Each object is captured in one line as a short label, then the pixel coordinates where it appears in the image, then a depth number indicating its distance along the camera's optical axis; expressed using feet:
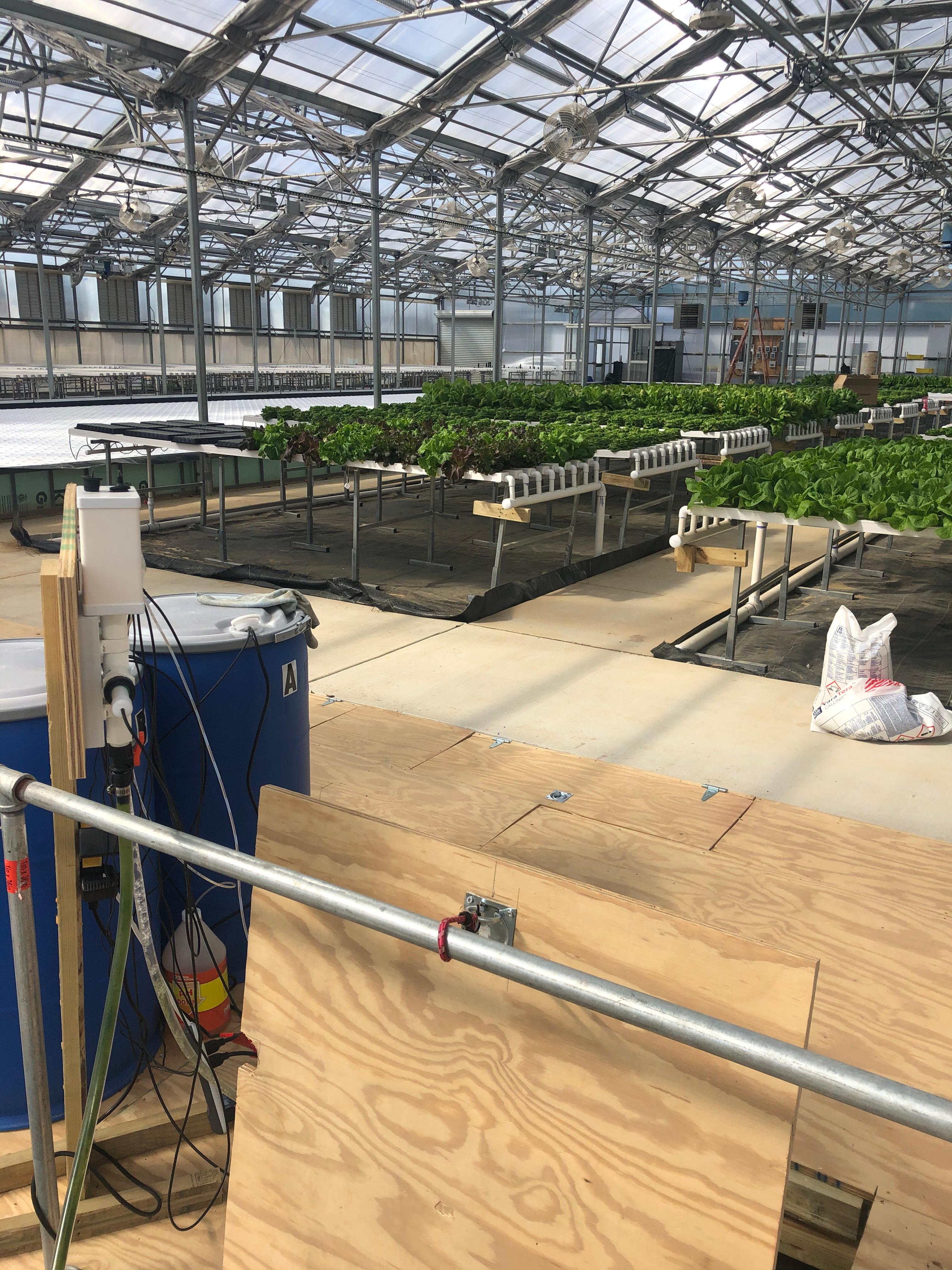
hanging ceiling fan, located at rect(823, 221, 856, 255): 46.62
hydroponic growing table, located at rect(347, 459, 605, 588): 23.13
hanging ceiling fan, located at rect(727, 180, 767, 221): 37.83
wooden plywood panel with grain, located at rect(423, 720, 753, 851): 12.38
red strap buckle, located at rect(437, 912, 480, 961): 5.52
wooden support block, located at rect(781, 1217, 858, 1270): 6.61
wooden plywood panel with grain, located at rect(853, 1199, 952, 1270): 6.37
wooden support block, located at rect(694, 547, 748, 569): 18.52
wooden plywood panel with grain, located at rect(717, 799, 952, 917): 10.83
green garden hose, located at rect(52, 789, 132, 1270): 5.79
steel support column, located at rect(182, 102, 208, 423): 32.19
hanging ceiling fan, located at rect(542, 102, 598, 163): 26.43
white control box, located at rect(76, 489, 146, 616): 6.06
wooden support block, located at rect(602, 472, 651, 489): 27.63
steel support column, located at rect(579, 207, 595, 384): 56.75
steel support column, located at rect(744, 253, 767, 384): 80.53
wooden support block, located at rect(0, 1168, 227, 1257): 6.65
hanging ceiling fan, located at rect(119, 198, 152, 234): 39.27
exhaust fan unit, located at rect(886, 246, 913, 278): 57.47
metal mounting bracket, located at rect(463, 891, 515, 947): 5.53
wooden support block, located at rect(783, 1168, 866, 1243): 6.63
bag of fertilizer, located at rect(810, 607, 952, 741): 15.35
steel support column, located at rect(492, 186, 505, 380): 48.37
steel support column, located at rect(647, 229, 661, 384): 66.85
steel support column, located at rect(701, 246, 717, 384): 79.54
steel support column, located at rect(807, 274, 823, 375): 97.35
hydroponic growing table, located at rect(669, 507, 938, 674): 18.80
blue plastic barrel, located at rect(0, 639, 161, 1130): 7.10
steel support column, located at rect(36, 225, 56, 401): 55.67
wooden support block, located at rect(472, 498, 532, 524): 22.86
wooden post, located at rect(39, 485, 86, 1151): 5.96
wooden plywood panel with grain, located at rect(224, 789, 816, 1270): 4.81
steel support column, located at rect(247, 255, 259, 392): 67.86
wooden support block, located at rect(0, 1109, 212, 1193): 7.05
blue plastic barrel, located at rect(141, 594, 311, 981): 8.53
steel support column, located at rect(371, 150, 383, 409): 39.58
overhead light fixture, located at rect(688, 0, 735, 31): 25.76
